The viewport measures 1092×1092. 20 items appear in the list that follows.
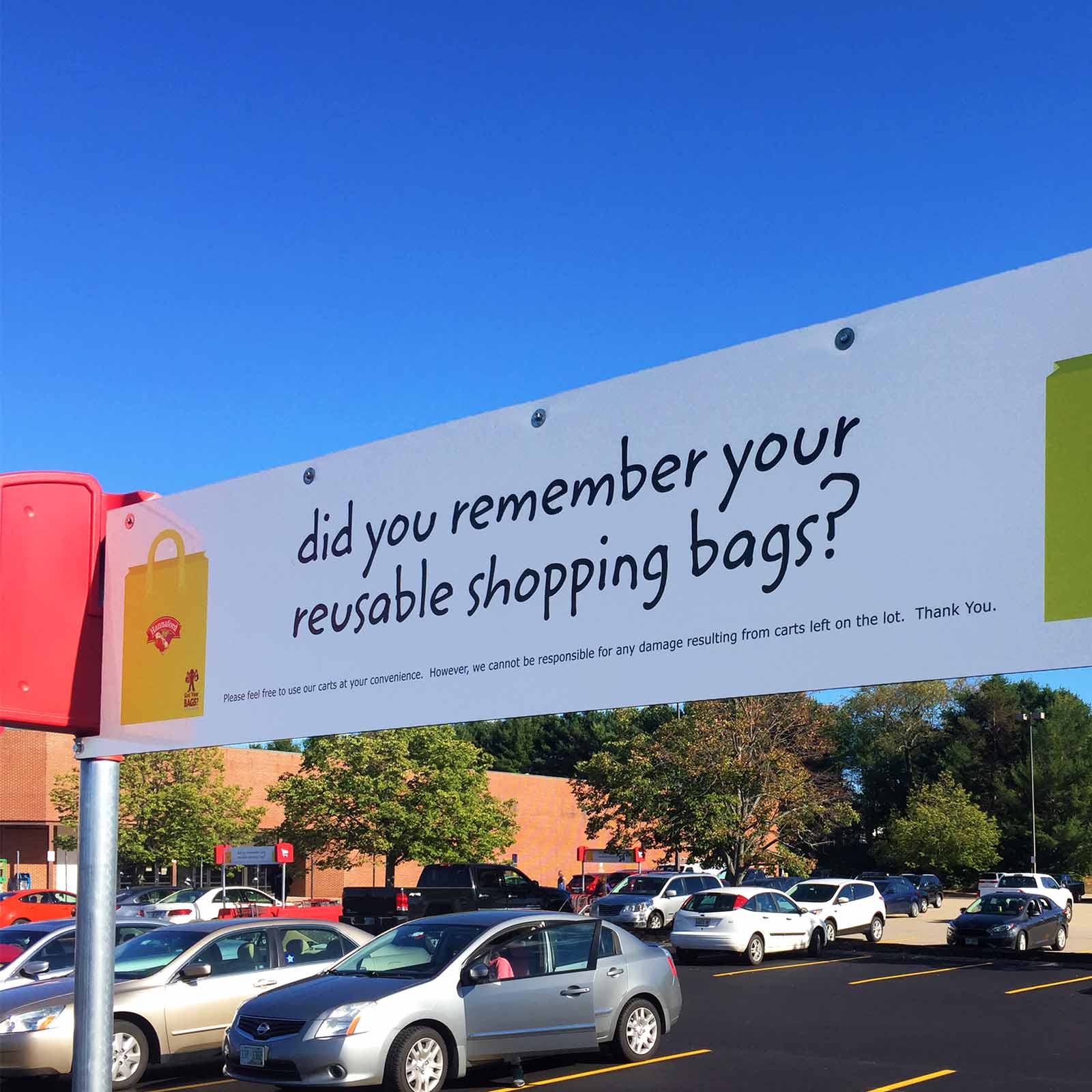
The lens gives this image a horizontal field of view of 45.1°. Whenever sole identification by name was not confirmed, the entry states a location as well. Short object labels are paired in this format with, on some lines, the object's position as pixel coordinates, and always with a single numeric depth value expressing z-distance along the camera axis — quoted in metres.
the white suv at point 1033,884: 47.50
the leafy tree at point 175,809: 45.06
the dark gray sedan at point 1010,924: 29.70
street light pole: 60.64
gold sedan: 12.32
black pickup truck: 30.52
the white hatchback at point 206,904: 31.44
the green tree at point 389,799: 41.12
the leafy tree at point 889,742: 81.12
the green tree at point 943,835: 60.94
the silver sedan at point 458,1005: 11.68
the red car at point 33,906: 34.69
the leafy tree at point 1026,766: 71.88
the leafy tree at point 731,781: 38.84
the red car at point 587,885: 47.06
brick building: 50.94
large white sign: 2.24
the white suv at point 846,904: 33.09
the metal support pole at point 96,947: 3.06
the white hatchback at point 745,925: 27.80
